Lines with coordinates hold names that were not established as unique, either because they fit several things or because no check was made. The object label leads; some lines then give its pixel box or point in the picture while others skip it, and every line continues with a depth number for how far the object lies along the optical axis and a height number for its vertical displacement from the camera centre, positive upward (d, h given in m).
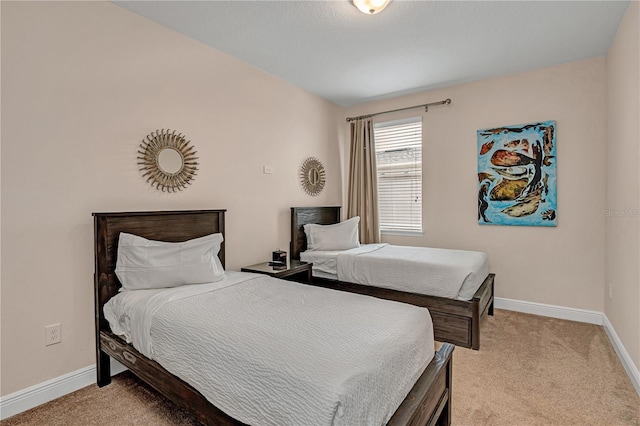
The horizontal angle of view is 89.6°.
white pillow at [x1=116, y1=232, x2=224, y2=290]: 2.10 -0.36
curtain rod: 3.82 +1.28
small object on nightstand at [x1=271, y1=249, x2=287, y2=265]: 3.13 -0.45
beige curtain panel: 4.32 +0.38
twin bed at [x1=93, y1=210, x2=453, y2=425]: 1.12 -0.57
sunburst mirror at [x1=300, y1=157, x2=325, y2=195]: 3.98 +0.43
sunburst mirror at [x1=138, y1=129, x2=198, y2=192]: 2.43 +0.40
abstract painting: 3.29 +0.35
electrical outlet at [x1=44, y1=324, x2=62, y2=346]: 1.97 -0.76
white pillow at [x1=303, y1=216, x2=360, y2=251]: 3.64 -0.30
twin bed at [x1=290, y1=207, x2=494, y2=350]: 2.62 -0.63
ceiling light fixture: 2.17 +1.39
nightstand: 2.90 -0.55
